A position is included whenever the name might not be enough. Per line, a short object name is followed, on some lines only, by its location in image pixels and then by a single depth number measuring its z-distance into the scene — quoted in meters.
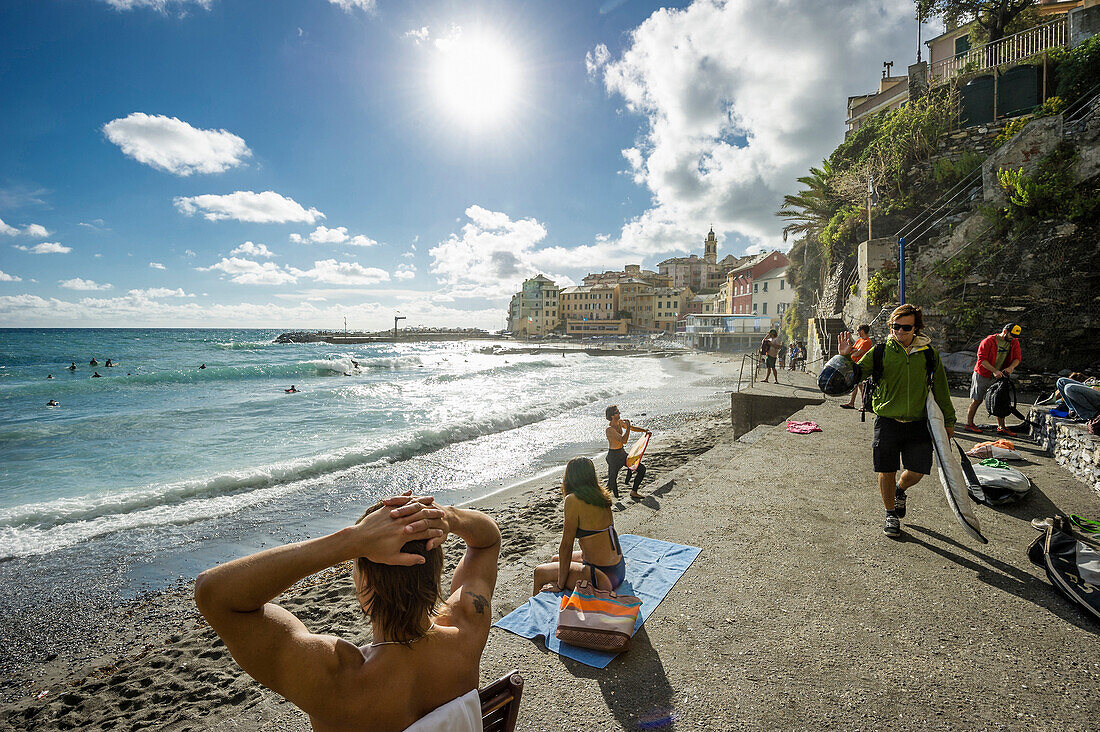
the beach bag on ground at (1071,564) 2.83
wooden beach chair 1.42
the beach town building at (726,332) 50.12
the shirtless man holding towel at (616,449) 6.78
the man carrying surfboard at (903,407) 4.02
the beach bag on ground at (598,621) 2.71
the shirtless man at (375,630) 1.10
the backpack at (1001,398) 7.06
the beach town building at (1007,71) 13.43
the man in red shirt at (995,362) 7.20
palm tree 20.97
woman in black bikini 3.37
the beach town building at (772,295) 48.50
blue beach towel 2.85
